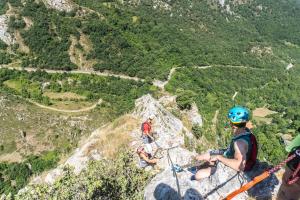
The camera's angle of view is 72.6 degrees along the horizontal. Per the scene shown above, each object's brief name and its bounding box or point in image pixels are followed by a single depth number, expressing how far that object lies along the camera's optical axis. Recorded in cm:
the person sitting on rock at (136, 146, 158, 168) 1168
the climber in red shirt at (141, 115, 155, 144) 1275
